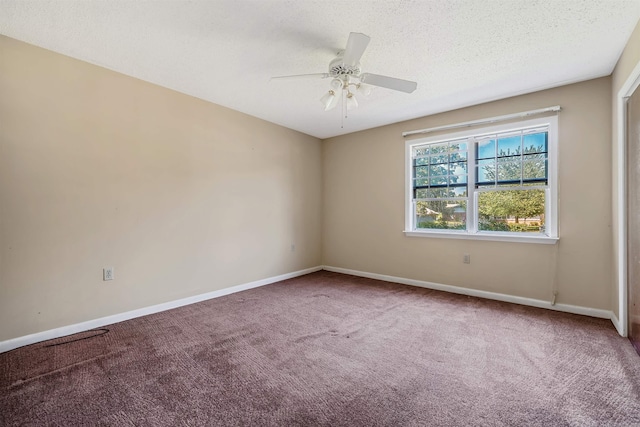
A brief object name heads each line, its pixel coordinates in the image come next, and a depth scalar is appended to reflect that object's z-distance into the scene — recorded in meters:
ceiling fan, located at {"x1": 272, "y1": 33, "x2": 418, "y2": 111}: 2.12
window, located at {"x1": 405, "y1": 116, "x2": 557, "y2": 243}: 3.24
